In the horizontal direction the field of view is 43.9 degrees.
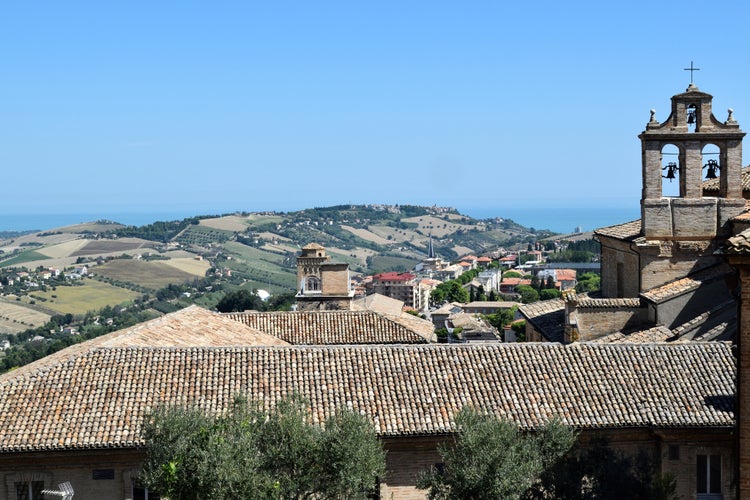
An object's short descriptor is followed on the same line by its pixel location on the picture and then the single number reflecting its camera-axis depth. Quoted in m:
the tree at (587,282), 103.77
